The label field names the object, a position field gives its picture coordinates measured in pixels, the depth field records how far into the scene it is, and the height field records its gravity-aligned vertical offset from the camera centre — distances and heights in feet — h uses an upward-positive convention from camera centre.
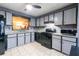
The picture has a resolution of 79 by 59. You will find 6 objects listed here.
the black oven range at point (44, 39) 7.16 -1.84
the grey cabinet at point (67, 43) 5.03 -1.69
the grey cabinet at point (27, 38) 8.97 -1.86
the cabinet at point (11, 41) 6.62 -1.89
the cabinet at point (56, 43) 6.10 -2.01
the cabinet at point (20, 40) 7.94 -2.01
